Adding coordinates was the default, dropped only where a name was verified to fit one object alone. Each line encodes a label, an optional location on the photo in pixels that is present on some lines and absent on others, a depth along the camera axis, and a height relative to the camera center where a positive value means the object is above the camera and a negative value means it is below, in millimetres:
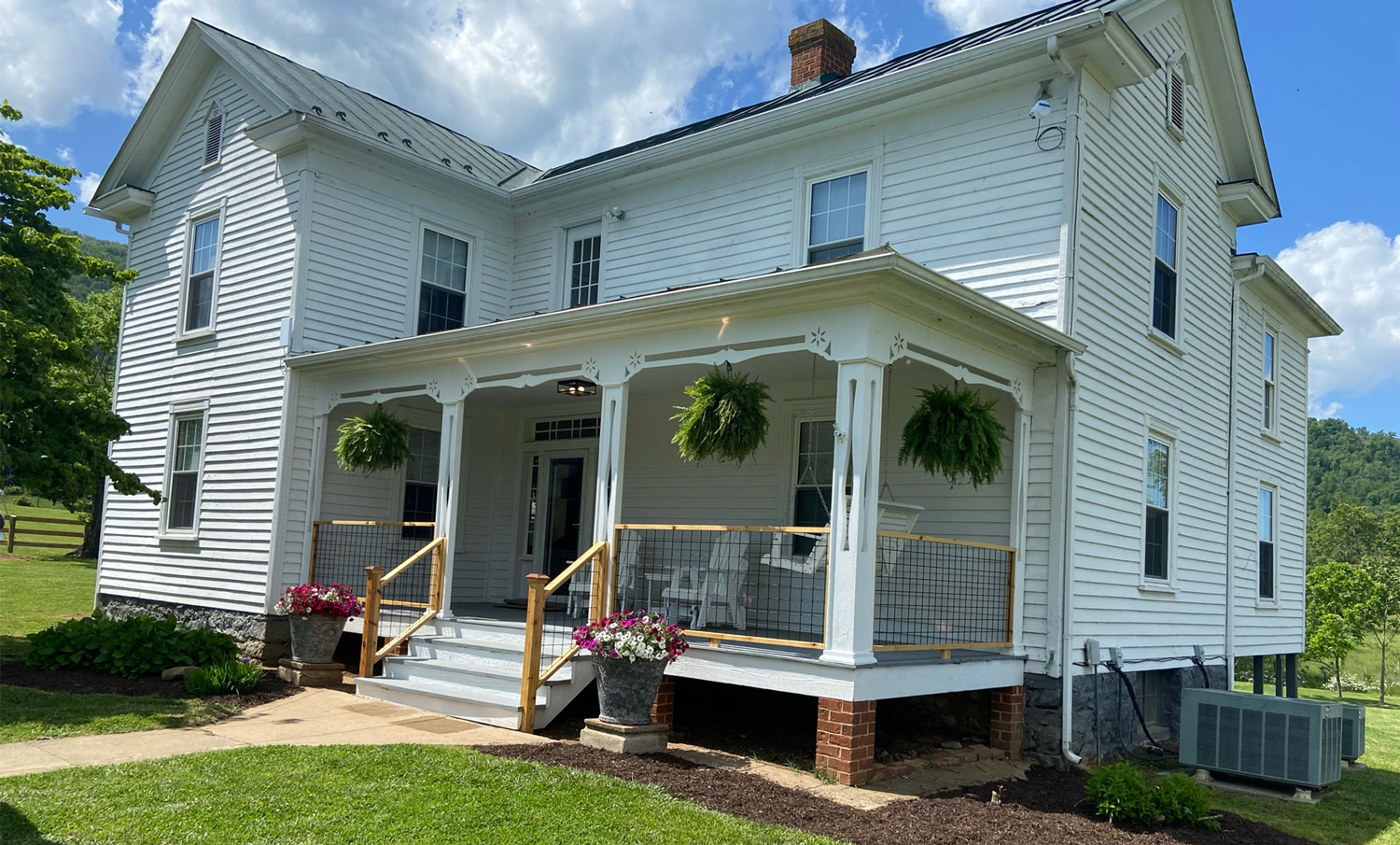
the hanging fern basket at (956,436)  8516 +757
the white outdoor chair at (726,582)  9258 -566
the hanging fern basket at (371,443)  11812 +576
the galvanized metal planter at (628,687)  7797 -1268
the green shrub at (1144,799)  7180 -1711
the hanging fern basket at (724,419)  8664 +790
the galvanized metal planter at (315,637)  10844 -1460
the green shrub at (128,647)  10625 -1661
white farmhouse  8914 +1469
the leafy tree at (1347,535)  47719 +944
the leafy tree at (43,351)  11086 +1298
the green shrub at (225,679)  9750 -1757
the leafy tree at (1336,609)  23609 -1232
